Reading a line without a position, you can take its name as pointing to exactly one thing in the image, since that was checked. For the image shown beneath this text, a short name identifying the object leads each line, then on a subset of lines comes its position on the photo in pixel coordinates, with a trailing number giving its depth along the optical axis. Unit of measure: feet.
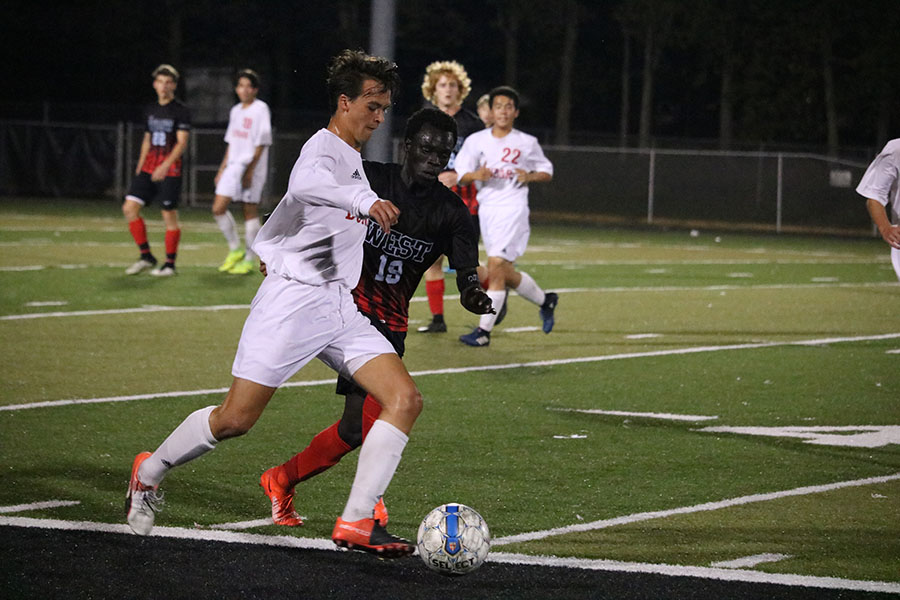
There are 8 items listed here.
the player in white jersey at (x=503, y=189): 77.97
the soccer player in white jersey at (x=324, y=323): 34.68
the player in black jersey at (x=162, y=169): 107.65
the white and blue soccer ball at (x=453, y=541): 33.96
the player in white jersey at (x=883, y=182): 58.23
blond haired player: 78.69
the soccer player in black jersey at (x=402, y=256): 38.63
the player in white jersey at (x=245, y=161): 110.73
